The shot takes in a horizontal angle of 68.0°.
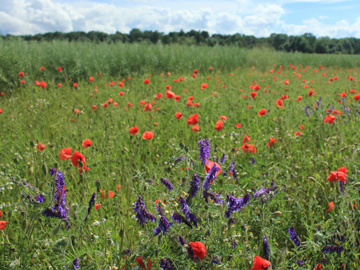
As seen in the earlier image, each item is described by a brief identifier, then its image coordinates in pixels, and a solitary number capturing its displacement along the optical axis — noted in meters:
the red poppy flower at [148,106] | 3.11
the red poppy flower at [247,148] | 2.25
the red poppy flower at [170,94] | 3.26
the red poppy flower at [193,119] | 2.38
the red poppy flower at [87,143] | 1.97
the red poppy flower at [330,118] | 2.45
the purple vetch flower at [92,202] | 1.20
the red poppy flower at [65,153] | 1.72
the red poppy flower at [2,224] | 1.28
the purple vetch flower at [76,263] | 1.08
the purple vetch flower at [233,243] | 1.27
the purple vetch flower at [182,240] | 1.05
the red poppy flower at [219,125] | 2.42
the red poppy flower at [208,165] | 1.22
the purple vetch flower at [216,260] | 1.11
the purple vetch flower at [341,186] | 1.51
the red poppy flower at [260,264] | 0.96
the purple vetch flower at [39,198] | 1.29
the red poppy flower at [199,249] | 1.00
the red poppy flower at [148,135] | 2.34
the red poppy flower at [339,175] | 1.42
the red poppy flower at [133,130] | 2.41
